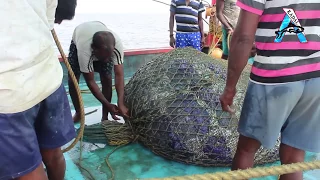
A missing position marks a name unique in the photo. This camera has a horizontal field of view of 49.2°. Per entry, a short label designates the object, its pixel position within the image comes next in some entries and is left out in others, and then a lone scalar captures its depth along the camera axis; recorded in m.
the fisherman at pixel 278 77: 1.75
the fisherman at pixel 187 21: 5.23
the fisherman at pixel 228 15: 5.26
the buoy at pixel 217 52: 6.21
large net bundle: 2.77
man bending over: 3.14
